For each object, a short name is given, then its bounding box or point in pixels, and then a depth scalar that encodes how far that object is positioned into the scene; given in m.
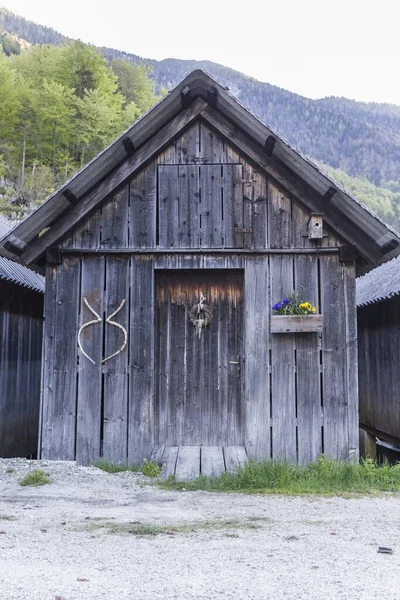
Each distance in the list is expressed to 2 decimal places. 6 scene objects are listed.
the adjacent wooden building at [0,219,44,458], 12.12
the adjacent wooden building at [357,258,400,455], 14.49
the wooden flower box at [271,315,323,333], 8.98
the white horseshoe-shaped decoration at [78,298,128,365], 9.19
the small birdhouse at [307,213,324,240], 9.19
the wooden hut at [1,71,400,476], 9.06
